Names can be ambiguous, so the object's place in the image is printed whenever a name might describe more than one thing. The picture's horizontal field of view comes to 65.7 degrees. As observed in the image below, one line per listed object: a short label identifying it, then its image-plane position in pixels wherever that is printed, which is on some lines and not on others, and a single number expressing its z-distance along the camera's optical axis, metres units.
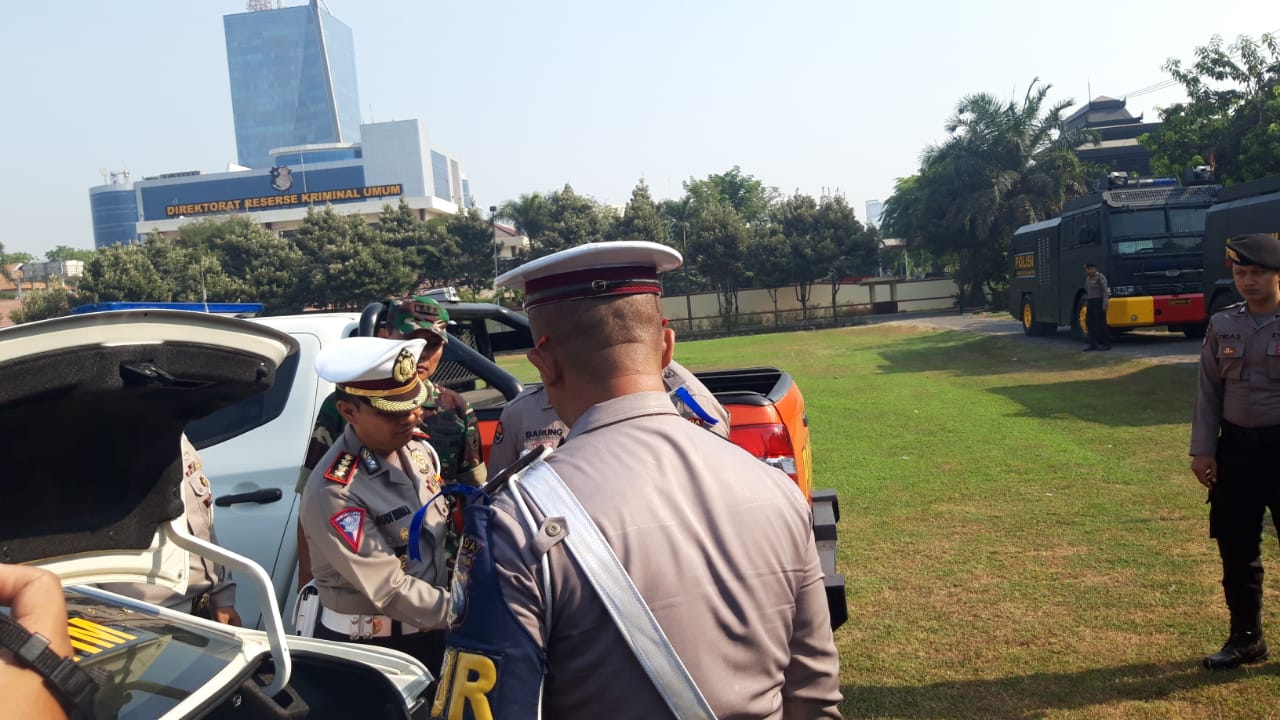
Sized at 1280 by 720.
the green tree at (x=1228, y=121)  21.84
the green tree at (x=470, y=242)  49.44
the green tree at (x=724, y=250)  46.09
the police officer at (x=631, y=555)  1.35
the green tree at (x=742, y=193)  73.50
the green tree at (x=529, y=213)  51.22
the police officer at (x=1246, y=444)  4.22
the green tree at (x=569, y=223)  49.94
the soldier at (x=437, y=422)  3.71
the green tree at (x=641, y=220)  48.78
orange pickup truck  4.18
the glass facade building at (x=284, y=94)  199.88
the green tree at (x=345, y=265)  43.72
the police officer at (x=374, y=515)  2.76
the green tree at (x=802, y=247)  45.47
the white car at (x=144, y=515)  1.98
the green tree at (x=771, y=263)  45.47
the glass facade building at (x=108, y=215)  134.25
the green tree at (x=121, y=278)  40.28
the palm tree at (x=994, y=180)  38.34
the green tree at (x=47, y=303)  41.88
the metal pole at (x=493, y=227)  47.84
